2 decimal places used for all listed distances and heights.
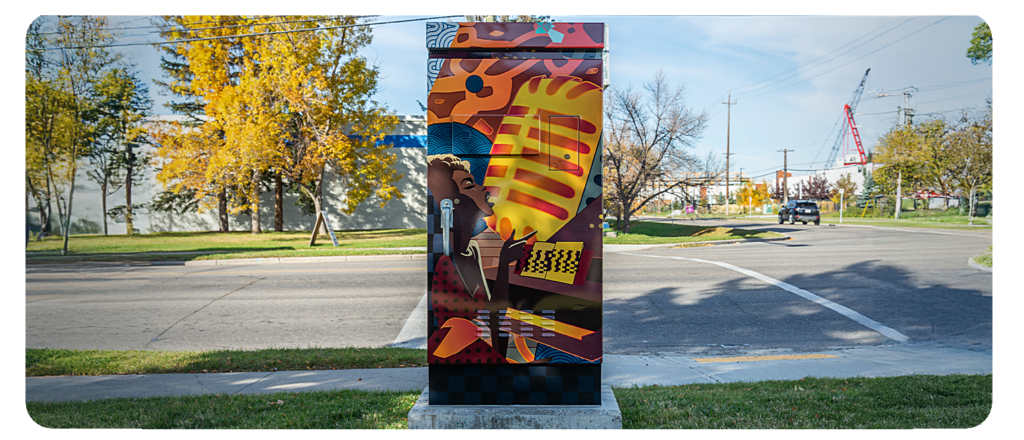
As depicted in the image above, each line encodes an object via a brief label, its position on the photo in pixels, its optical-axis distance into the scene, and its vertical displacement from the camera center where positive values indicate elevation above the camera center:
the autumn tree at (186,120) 24.66 +4.54
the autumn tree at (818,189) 62.80 +2.01
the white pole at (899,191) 35.25 +0.97
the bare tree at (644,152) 22.58 +2.40
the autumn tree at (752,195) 67.00 +1.30
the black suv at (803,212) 33.62 -0.52
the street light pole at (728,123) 58.74 +9.80
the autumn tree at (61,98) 13.85 +3.13
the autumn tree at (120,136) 17.95 +3.23
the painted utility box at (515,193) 3.09 +0.08
